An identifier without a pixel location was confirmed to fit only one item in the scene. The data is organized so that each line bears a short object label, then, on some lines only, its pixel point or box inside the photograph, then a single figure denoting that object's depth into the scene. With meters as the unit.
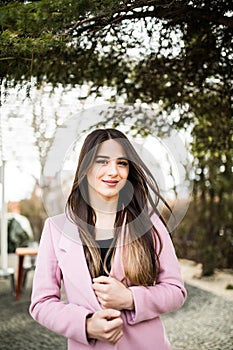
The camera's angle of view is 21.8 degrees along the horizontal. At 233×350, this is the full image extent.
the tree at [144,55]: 2.04
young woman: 1.75
